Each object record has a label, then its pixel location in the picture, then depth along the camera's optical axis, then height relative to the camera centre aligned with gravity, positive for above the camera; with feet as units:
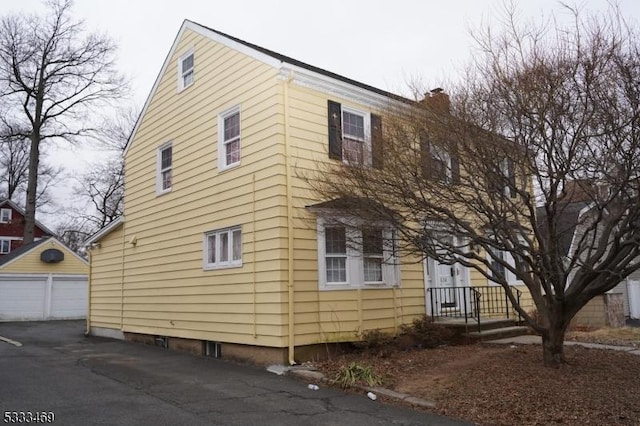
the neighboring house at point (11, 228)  137.59 +14.87
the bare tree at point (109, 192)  127.13 +22.49
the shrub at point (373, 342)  35.17 -4.01
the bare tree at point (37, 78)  99.19 +39.47
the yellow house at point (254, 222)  34.14 +4.39
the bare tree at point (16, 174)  146.92 +30.65
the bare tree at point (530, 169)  23.04 +5.27
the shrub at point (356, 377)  27.81 -5.02
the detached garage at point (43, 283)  92.02 +0.40
